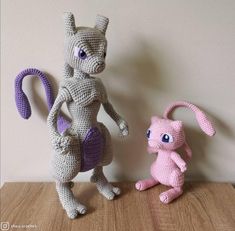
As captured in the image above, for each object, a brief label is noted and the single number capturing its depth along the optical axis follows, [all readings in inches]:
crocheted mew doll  26.7
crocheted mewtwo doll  22.3
